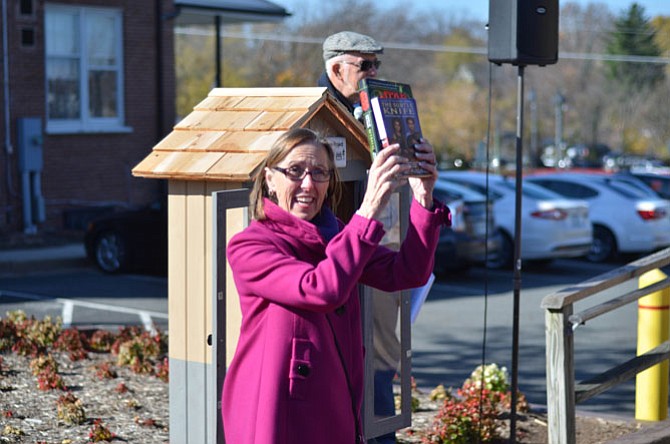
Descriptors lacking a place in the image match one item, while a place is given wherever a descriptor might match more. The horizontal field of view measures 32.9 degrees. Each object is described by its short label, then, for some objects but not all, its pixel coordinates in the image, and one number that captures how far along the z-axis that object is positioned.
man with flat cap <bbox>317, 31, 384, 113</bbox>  5.36
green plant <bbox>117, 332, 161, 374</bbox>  7.56
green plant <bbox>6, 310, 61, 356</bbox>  7.79
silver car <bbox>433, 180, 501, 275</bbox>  16.02
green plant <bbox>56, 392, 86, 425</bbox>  6.18
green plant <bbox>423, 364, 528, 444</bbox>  6.37
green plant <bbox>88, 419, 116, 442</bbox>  5.86
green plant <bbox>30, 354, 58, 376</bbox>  7.16
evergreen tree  27.43
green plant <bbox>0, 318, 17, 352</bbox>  7.85
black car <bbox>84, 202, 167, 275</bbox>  15.33
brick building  18.55
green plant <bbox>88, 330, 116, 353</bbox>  8.23
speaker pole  6.32
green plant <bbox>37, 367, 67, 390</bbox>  6.85
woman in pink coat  3.11
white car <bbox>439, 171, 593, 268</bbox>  17.97
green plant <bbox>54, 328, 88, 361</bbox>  7.82
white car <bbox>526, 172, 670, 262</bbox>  20.05
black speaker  6.25
